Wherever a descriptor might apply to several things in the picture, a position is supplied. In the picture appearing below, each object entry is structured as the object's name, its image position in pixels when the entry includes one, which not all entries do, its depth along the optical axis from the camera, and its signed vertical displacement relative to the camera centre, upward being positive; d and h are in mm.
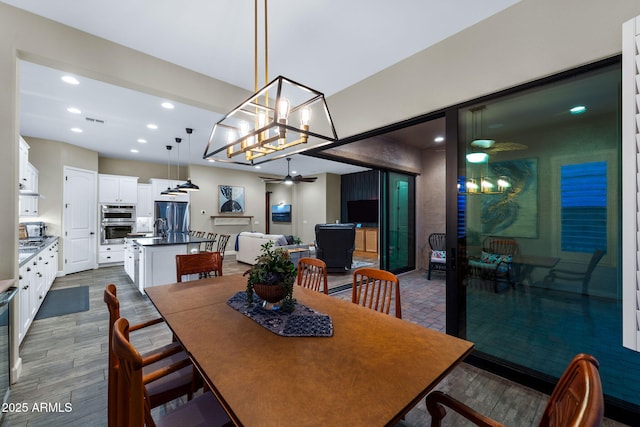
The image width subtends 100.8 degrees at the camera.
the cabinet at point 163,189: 7402 +671
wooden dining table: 810 -605
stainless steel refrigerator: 7344 -69
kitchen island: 3990 -725
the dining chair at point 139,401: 772 -640
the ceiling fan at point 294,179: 7111 +917
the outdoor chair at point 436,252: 5152 -771
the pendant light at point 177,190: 5448 +490
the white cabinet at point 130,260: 4758 -917
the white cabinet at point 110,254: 6379 -1013
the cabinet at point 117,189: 6520 +598
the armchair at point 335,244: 5727 -680
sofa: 6245 -764
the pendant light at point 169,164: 6037 +1444
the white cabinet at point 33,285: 2562 -872
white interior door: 5660 -170
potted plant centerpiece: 1576 -391
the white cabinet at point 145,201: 7173 +313
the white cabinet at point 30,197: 4345 +270
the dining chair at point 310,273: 2271 -542
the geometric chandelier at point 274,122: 1531 +646
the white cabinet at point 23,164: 3600 +674
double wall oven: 6434 -258
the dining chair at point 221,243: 5230 -657
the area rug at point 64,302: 3531 -1333
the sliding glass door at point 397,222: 5309 -184
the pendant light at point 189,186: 5040 +507
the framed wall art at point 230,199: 8422 +451
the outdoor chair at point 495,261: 2162 -407
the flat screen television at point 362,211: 8883 +73
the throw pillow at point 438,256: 5126 -844
